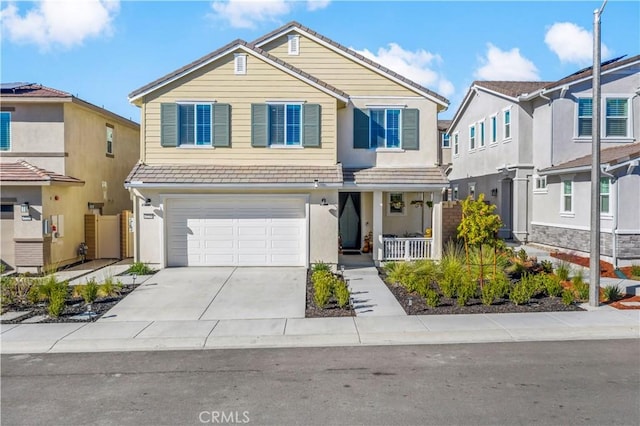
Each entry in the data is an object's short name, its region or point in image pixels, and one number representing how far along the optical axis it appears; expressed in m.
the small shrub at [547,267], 13.99
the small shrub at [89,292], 11.04
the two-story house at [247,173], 15.06
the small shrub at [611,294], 11.12
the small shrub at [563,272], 12.88
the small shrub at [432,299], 10.59
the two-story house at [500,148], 20.58
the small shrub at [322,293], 10.65
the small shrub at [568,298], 10.61
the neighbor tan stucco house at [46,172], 15.05
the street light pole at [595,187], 10.27
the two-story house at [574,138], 17.53
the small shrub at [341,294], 10.49
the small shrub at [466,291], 10.67
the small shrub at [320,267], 14.03
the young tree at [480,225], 11.83
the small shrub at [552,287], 11.38
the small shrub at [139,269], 14.36
